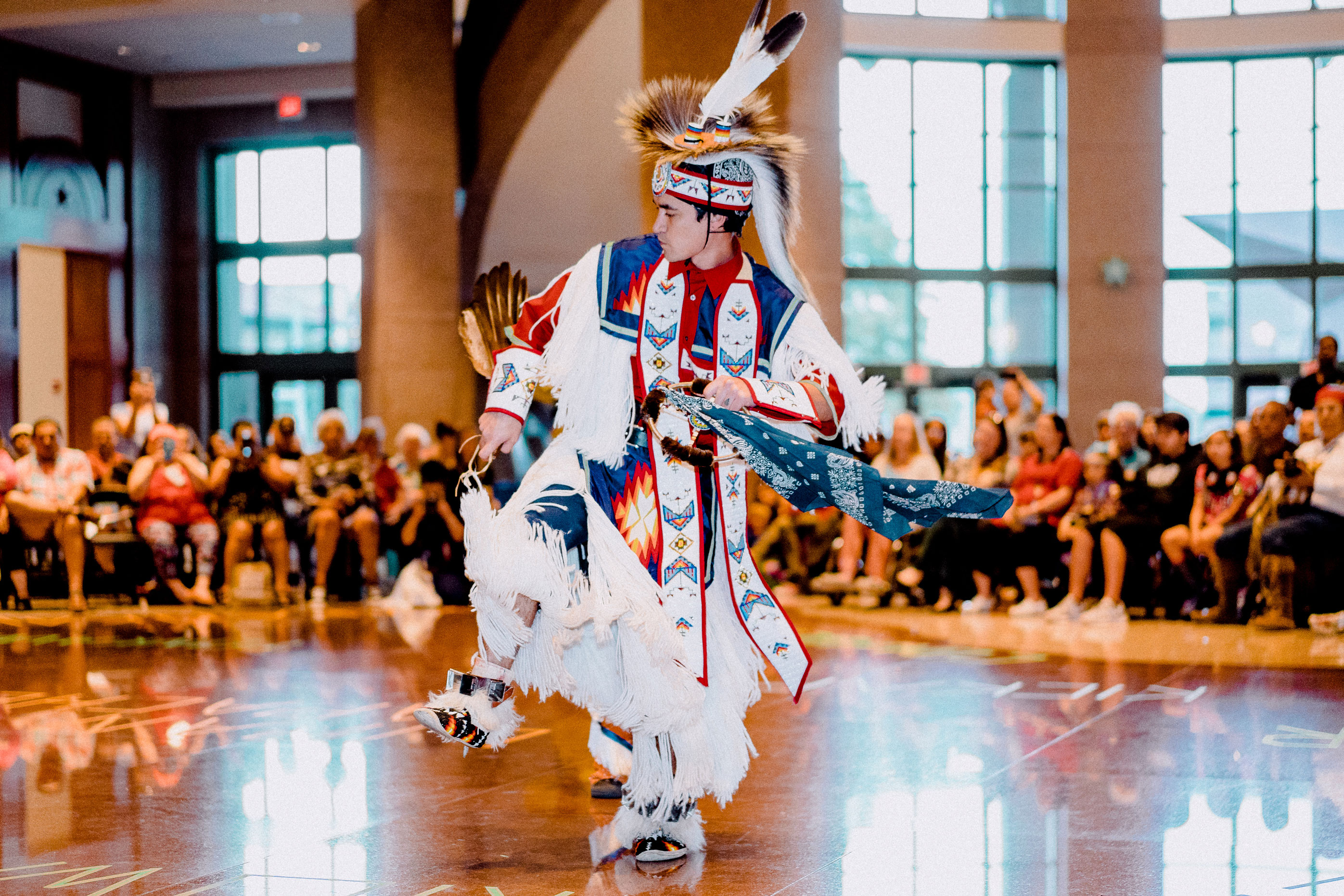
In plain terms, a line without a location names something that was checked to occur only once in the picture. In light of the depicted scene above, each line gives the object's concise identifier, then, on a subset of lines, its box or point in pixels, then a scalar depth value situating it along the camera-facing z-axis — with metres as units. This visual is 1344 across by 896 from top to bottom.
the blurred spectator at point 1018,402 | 10.27
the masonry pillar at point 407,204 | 14.79
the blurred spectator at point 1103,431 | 9.64
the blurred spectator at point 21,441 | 10.24
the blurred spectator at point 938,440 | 10.05
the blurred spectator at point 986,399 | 10.22
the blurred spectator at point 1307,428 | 8.52
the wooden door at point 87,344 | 18.34
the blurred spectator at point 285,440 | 10.67
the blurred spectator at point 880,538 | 9.55
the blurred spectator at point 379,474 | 10.55
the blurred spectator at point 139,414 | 11.49
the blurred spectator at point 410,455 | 10.64
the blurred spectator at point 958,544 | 9.34
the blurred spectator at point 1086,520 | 8.81
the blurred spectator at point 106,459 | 10.79
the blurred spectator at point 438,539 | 9.98
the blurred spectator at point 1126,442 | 9.16
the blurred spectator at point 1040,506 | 9.05
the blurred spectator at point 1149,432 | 9.29
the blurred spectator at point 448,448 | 10.22
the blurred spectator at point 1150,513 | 8.70
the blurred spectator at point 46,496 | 9.93
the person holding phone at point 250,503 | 10.27
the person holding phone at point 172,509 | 10.08
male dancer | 3.30
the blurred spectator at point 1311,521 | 7.63
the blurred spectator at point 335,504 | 10.33
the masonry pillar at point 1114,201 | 18.58
